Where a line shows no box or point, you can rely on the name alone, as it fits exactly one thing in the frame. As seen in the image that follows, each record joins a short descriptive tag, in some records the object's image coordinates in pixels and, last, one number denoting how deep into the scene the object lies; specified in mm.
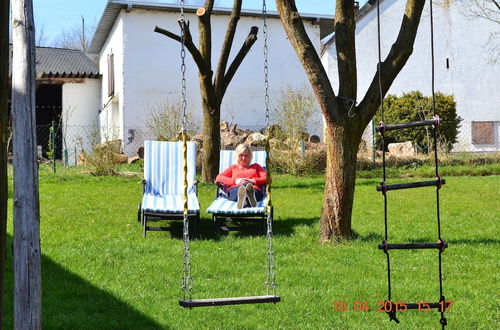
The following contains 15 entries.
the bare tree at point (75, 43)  53500
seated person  8914
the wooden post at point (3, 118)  3121
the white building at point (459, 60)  27156
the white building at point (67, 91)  24500
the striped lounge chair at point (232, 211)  8656
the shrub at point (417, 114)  21766
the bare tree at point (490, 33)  27031
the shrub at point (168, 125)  17062
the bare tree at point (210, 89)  13148
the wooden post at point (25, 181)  3820
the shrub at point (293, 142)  16391
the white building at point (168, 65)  22047
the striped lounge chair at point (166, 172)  9516
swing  4461
